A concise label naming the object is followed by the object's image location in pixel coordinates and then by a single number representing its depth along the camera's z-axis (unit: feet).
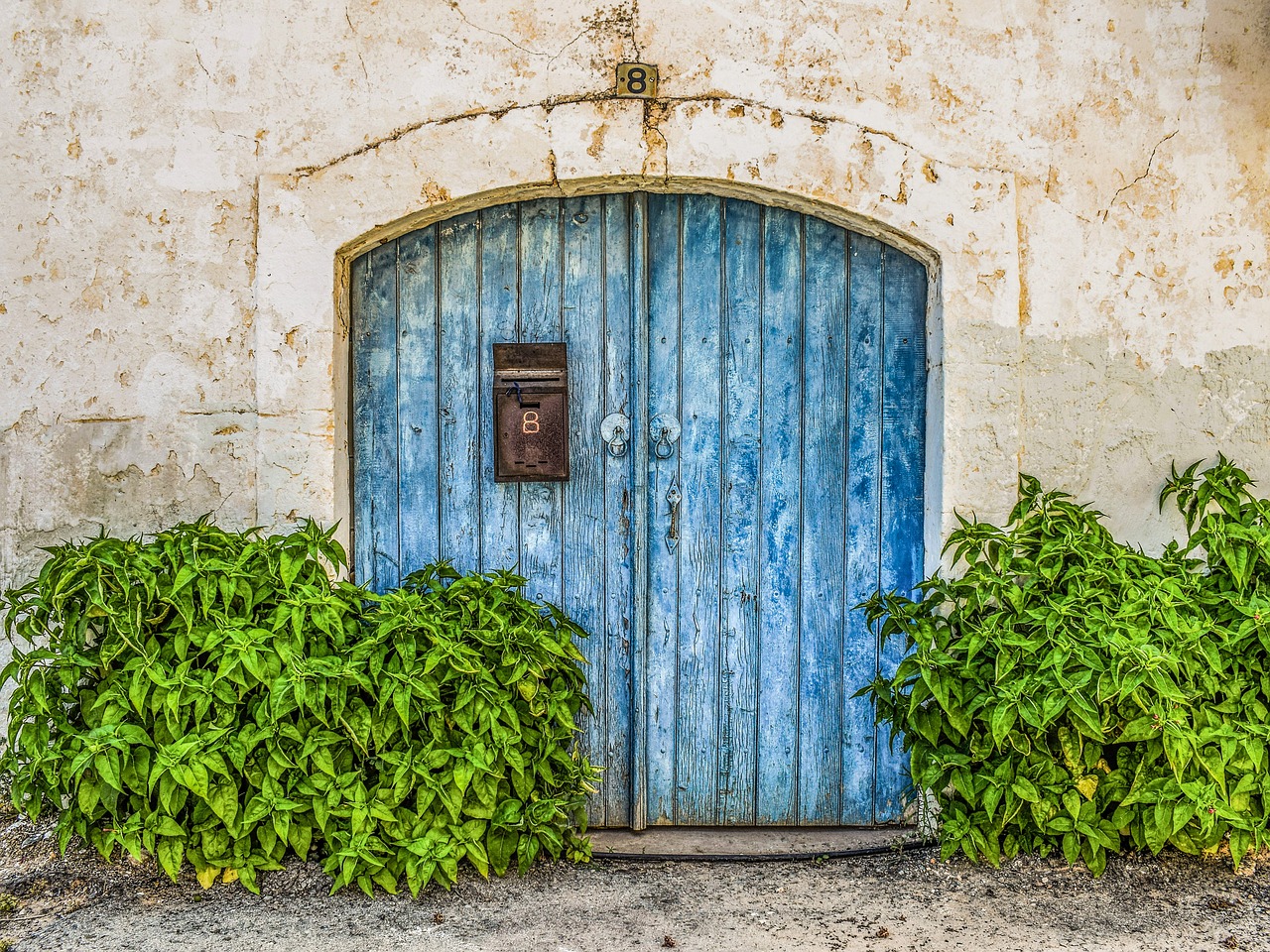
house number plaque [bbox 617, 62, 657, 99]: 8.73
